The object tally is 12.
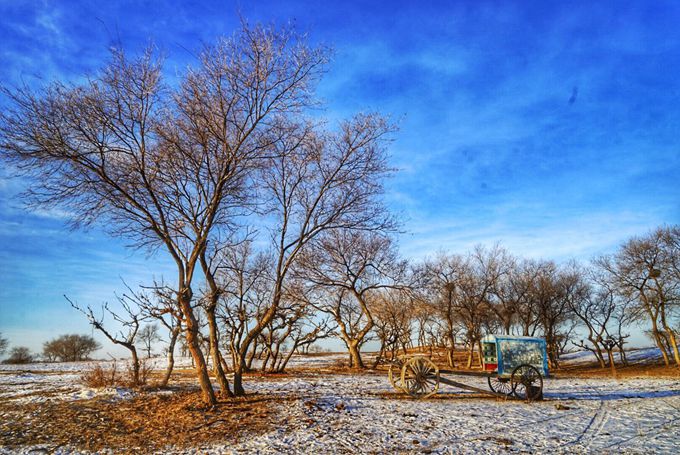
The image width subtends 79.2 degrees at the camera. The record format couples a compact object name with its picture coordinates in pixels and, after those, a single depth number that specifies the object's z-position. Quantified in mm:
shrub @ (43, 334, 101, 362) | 46469
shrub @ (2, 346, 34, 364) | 40500
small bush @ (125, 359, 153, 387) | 14141
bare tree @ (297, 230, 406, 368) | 23281
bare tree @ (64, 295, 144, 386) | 11188
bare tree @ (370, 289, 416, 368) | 27422
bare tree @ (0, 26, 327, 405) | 10102
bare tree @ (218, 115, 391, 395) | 13516
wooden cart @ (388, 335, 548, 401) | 13914
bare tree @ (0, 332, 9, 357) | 45531
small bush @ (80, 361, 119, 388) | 13992
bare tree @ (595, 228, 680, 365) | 29062
